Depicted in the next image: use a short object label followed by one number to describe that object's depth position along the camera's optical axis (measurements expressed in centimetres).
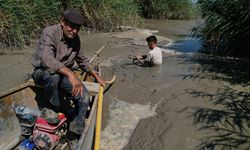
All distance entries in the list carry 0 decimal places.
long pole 192
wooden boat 231
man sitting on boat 224
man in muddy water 454
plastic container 226
